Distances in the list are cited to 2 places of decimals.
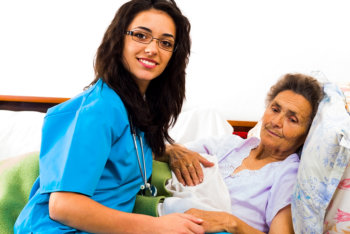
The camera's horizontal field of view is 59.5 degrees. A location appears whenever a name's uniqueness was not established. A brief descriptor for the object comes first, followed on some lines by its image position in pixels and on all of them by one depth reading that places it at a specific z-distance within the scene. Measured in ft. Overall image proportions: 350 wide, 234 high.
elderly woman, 3.54
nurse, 2.66
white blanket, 3.51
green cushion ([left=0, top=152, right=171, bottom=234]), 3.45
